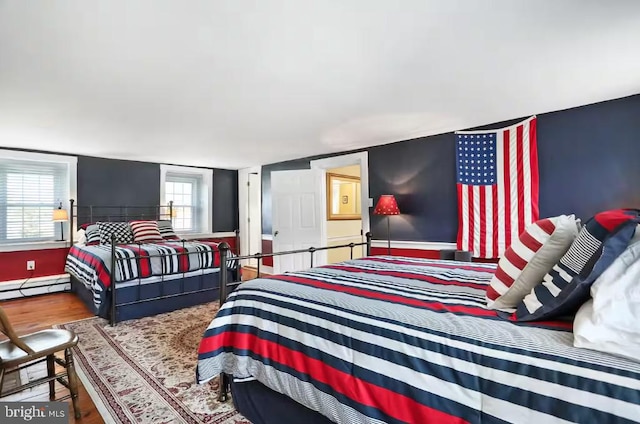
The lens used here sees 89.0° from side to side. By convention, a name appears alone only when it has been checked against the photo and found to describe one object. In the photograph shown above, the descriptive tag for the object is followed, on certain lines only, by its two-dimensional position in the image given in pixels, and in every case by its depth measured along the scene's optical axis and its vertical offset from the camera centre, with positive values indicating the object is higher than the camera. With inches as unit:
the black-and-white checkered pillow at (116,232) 173.8 -6.7
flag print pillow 36.6 -6.2
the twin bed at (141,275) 133.2 -25.3
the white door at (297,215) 192.4 +1.7
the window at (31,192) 173.3 +15.6
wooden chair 61.4 -26.3
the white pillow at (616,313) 33.2 -10.4
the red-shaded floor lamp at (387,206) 156.2 +5.2
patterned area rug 72.6 -42.6
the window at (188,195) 232.7 +17.4
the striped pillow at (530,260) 47.2 -6.8
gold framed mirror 222.4 +14.7
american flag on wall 131.0 +12.7
